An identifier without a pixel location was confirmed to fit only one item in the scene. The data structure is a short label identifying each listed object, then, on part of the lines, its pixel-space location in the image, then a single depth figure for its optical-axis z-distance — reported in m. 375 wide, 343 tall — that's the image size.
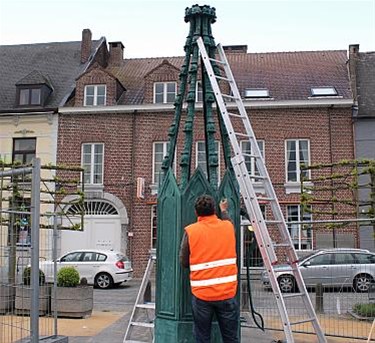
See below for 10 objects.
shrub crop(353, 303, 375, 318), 9.22
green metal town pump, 5.48
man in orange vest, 4.80
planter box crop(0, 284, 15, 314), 7.26
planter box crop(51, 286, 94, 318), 10.60
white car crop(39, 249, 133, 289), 18.03
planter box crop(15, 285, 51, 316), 7.48
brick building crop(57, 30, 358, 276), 21.59
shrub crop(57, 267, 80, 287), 10.84
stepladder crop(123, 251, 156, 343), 7.50
